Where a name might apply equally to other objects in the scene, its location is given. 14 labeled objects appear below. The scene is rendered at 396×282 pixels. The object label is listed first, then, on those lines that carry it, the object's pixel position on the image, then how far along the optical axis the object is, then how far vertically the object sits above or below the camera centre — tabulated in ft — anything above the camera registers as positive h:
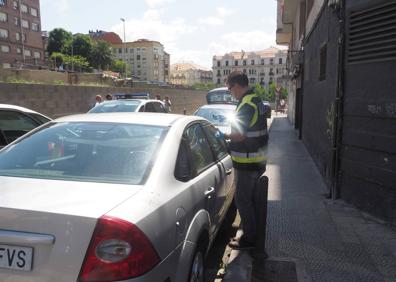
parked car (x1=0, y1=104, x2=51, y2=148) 17.07 -1.34
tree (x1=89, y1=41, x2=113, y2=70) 279.69 +24.99
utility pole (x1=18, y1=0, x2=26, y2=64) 229.60 +39.10
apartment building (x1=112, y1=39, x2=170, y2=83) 412.42 +35.87
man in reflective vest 13.53 -1.87
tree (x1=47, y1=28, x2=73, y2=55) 273.75 +36.30
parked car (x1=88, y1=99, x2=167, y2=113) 36.14 -1.30
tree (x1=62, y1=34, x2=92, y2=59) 268.21 +30.55
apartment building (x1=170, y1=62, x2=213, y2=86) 489.26 +21.91
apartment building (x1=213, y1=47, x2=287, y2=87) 424.46 +29.42
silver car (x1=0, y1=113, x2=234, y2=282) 6.48 -1.99
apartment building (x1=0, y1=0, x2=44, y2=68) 216.54 +33.59
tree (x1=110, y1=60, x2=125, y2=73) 301.96 +19.29
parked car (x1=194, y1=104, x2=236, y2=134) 35.72 -2.06
